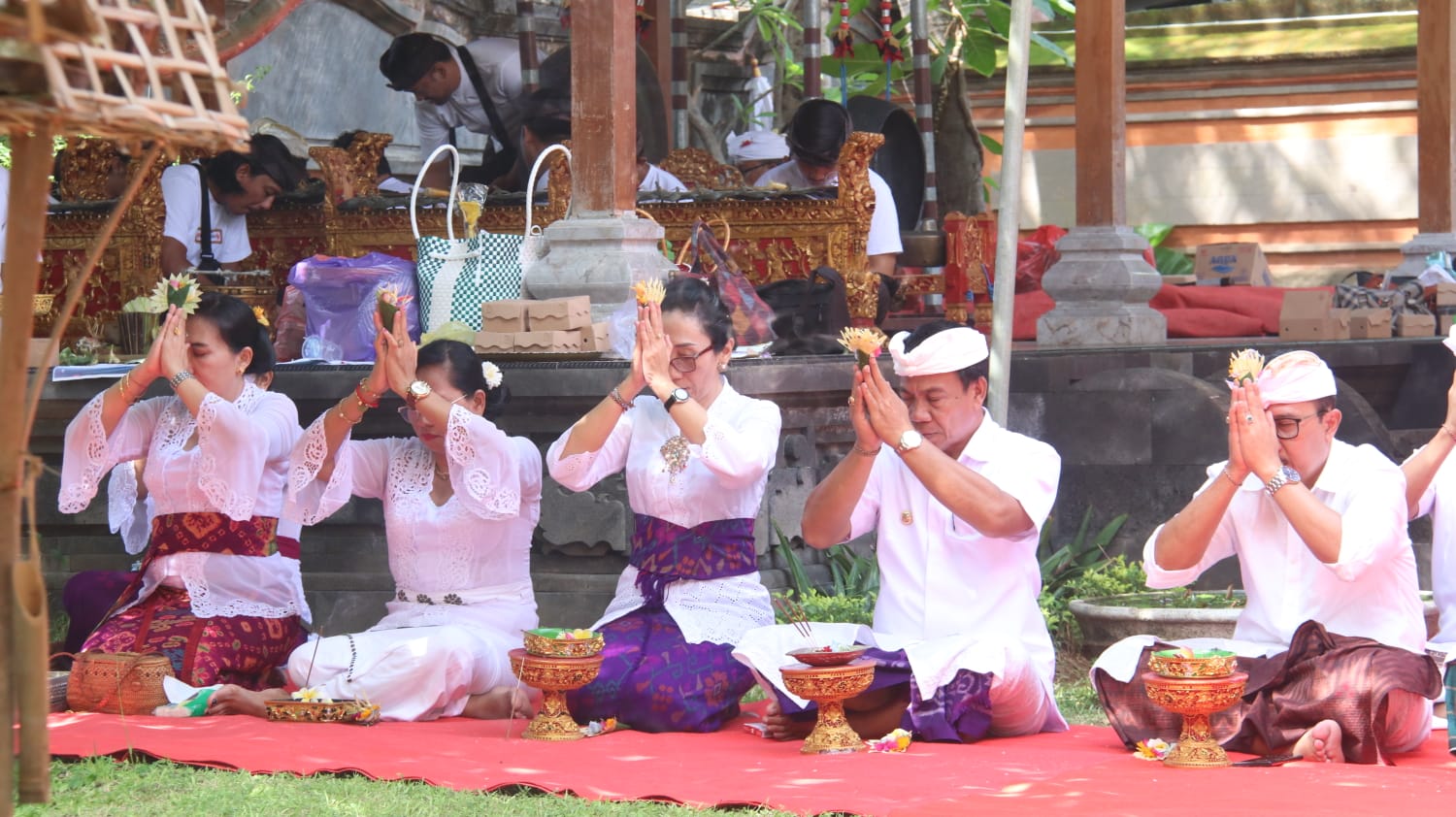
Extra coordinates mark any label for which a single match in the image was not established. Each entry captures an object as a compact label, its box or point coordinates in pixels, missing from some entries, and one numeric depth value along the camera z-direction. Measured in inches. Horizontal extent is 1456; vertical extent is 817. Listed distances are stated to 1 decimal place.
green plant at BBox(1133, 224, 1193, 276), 1174.5
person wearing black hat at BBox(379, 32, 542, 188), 680.5
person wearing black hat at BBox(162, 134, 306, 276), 649.8
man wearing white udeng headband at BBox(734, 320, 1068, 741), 382.0
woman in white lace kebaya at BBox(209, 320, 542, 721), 422.8
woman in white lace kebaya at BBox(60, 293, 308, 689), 444.6
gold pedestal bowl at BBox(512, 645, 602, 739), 387.2
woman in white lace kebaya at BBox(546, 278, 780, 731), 404.4
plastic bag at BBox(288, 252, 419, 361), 575.6
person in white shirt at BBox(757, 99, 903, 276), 666.4
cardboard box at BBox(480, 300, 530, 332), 520.7
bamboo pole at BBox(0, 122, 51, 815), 196.5
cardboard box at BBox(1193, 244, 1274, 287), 952.4
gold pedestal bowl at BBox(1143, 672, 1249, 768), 346.4
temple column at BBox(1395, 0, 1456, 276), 882.4
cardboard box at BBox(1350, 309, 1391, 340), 756.0
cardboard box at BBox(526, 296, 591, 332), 514.2
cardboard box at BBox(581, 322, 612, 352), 518.5
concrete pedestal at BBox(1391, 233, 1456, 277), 892.8
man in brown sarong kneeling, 358.1
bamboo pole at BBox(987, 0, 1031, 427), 475.9
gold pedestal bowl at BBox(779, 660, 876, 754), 366.6
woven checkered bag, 554.1
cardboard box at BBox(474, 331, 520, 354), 519.1
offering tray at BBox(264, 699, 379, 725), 414.8
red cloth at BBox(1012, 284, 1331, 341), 829.6
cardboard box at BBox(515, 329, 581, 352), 513.0
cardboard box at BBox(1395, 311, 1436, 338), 781.2
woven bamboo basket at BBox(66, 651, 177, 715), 425.9
